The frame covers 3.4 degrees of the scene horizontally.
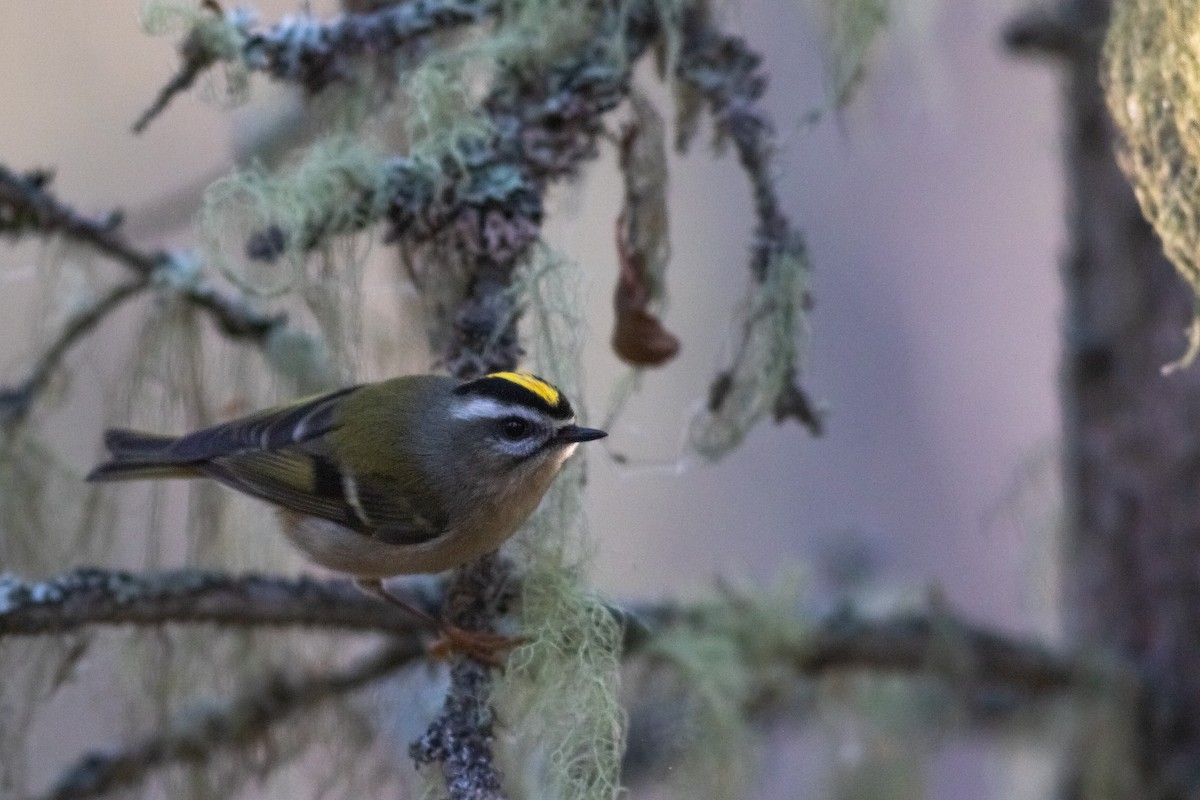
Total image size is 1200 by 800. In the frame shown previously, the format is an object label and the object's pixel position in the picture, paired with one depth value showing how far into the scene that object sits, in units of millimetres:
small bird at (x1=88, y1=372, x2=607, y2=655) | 3792
